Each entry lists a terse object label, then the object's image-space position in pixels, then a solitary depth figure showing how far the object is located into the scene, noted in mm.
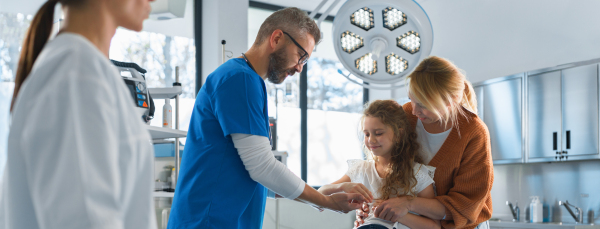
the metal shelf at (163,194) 2881
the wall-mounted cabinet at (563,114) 3922
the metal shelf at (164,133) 2706
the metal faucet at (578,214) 4148
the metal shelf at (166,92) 3063
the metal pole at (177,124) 3069
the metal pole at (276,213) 3988
